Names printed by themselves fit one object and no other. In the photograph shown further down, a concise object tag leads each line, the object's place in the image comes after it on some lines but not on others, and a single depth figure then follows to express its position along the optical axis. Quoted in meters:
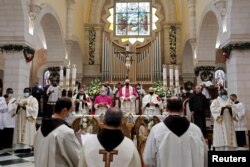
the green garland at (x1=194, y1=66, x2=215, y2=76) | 14.75
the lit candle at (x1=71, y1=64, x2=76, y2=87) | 10.47
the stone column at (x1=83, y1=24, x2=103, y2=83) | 19.09
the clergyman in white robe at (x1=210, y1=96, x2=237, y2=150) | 8.86
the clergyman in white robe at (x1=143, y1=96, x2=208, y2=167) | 3.40
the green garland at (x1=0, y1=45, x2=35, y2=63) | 10.39
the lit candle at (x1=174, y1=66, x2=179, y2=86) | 11.10
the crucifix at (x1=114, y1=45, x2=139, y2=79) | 14.11
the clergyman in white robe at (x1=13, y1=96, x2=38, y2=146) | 9.07
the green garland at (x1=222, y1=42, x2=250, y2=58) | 9.88
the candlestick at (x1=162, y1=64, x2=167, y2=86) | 11.09
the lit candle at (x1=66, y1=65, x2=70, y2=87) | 10.37
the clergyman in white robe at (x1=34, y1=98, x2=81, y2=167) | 3.42
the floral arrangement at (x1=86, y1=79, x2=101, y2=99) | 12.66
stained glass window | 20.03
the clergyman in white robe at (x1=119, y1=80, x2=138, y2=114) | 10.88
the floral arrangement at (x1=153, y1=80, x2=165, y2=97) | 12.00
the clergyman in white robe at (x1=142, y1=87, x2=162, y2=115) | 10.52
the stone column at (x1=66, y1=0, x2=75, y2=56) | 15.78
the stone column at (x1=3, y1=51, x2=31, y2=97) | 10.36
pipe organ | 18.06
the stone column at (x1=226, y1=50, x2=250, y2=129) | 9.96
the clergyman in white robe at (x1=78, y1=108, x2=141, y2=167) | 2.88
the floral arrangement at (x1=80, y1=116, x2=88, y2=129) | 8.02
